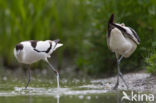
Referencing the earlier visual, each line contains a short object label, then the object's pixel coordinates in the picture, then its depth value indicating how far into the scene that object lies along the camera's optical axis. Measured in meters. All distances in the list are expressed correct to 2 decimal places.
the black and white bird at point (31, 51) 14.98
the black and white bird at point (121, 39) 14.02
